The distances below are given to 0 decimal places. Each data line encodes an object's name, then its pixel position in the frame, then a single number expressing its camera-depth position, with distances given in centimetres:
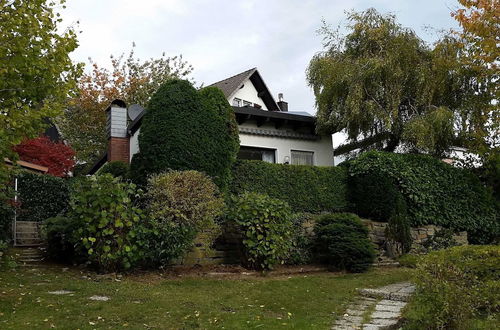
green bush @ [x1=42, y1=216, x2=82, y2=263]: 930
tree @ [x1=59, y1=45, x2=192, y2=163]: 2667
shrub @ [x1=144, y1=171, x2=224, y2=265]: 866
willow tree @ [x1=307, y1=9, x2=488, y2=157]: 1460
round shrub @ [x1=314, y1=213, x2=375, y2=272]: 1018
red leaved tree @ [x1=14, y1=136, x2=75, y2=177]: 1778
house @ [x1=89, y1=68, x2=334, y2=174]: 1562
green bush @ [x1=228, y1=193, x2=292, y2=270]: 942
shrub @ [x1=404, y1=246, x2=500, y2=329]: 490
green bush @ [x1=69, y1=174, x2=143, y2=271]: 818
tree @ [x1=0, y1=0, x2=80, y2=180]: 654
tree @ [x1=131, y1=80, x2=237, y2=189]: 1042
